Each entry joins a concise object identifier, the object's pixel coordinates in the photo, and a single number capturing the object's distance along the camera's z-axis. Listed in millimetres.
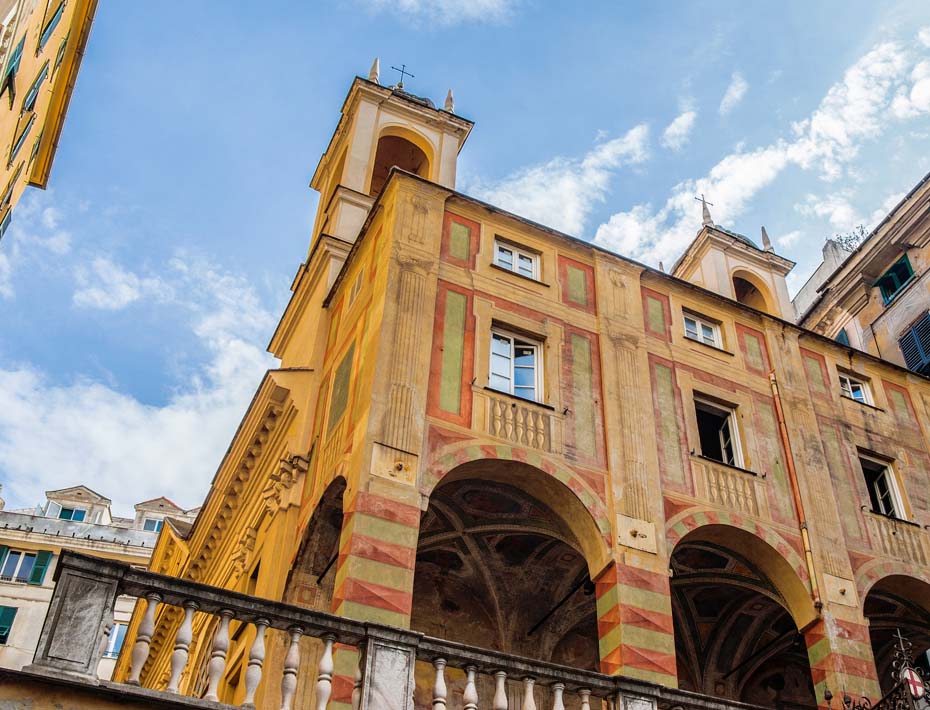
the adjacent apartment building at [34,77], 19688
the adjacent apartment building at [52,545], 37000
